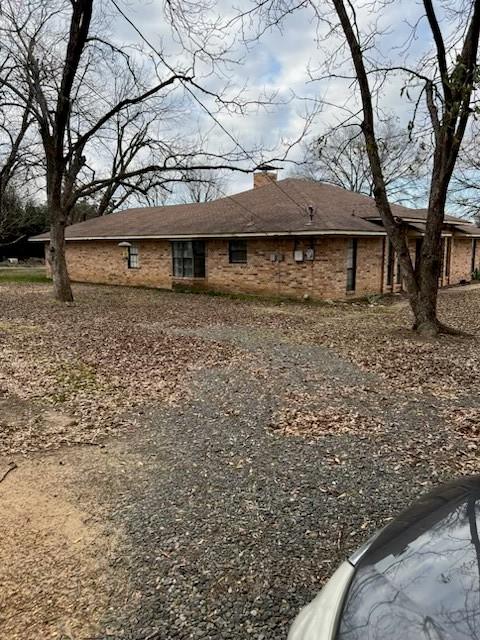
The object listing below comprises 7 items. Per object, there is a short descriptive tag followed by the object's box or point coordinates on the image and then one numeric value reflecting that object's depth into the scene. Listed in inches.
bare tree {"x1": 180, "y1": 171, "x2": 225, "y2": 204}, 1612.9
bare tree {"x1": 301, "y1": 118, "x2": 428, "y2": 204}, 1154.0
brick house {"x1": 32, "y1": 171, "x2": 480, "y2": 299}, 588.7
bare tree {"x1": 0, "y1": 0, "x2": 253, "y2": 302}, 481.1
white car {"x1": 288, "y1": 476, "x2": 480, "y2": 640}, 51.4
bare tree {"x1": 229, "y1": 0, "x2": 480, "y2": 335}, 332.8
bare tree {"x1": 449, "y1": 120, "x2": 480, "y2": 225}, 701.6
